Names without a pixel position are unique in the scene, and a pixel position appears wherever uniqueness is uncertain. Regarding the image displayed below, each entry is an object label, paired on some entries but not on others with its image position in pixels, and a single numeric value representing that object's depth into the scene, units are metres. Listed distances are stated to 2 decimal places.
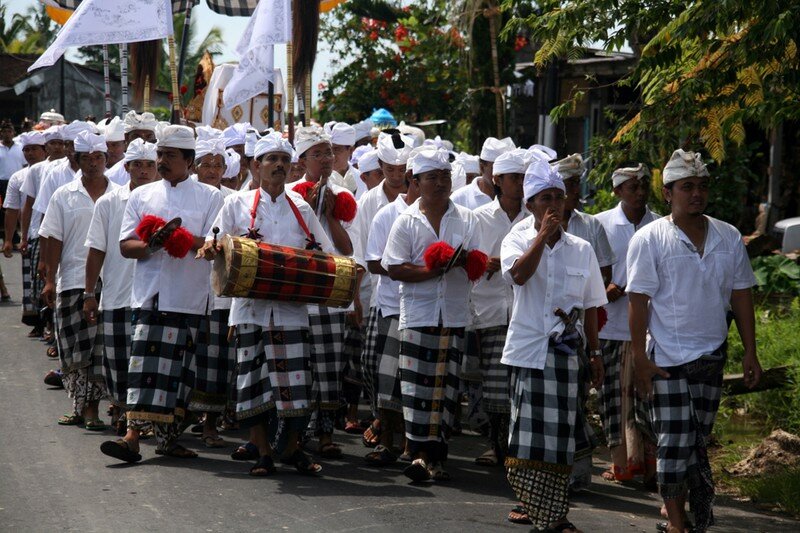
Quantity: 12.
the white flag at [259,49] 19.88
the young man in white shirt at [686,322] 11.81
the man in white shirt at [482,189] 16.72
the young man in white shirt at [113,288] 15.79
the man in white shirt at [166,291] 14.79
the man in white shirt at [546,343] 12.04
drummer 14.13
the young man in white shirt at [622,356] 14.74
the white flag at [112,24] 20.38
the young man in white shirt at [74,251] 17.21
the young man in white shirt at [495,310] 15.13
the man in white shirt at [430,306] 14.39
